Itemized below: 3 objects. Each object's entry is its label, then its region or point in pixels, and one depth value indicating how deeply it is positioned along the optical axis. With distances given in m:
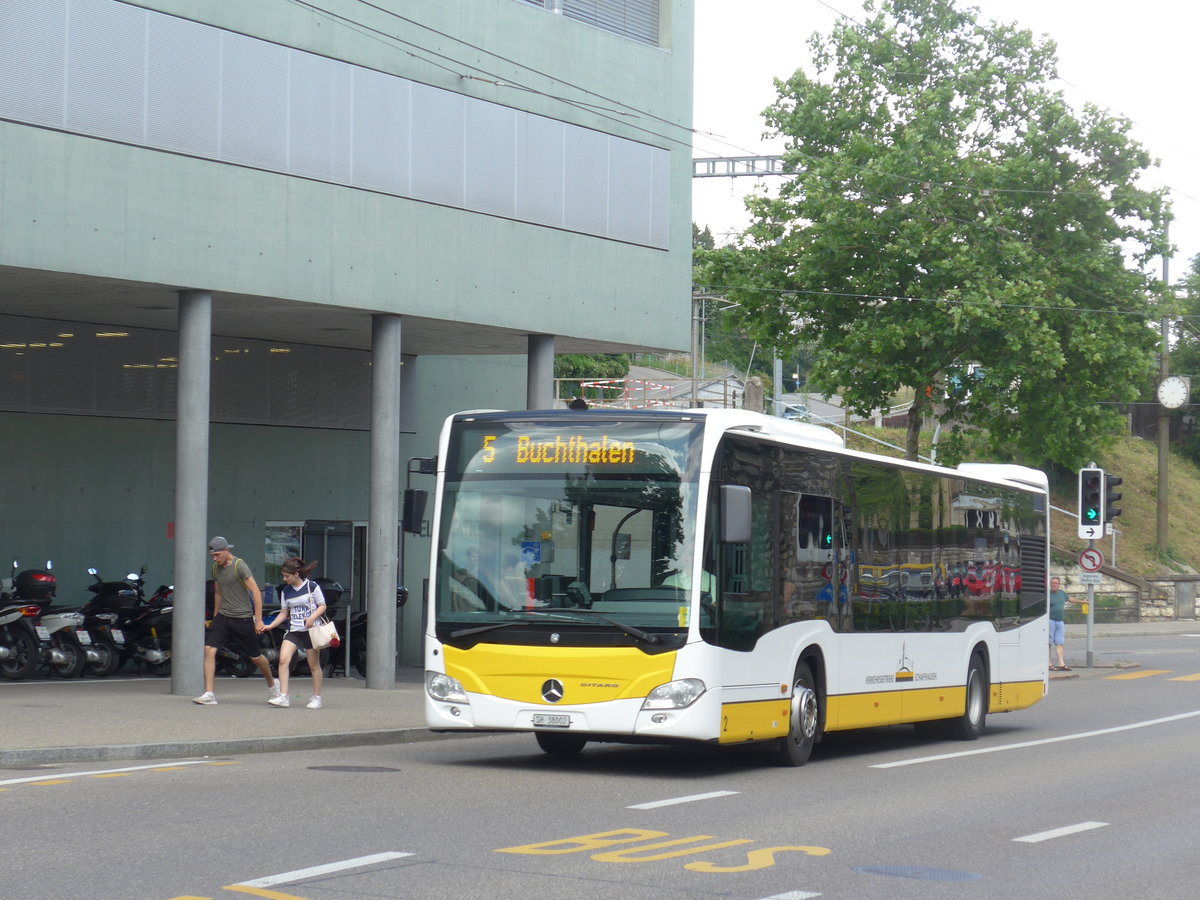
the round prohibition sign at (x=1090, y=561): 33.88
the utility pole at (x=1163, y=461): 55.50
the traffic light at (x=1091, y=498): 32.38
